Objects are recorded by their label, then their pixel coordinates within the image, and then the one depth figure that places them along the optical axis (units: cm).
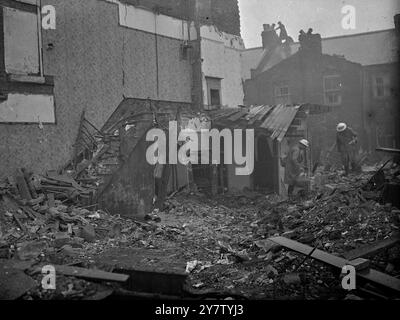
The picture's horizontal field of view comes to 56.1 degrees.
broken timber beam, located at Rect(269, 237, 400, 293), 433
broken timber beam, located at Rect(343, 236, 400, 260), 520
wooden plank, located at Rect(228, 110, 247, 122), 1335
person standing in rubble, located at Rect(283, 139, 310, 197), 1123
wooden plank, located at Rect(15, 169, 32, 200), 848
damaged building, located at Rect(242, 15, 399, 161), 2352
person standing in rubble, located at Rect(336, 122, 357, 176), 1430
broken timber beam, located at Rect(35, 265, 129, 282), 482
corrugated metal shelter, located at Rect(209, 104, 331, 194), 1324
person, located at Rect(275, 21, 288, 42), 2886
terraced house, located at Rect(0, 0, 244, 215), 955
